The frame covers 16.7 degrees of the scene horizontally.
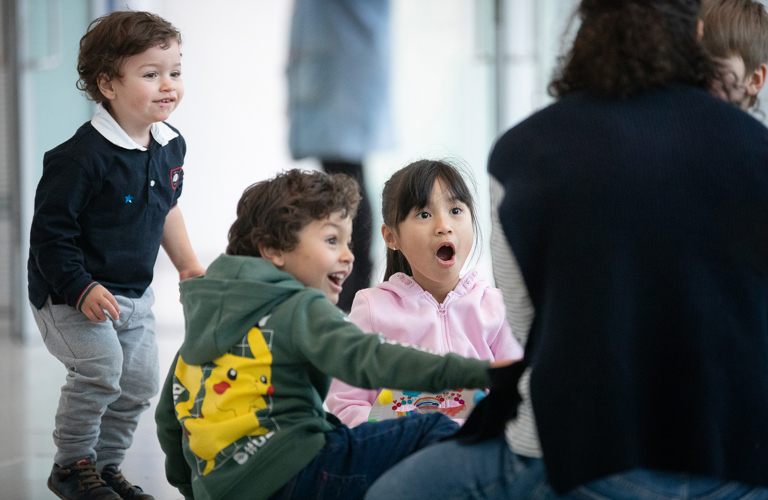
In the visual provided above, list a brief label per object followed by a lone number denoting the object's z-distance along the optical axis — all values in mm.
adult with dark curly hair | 3955
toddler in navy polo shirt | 4616
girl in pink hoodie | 4655
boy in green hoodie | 4211
